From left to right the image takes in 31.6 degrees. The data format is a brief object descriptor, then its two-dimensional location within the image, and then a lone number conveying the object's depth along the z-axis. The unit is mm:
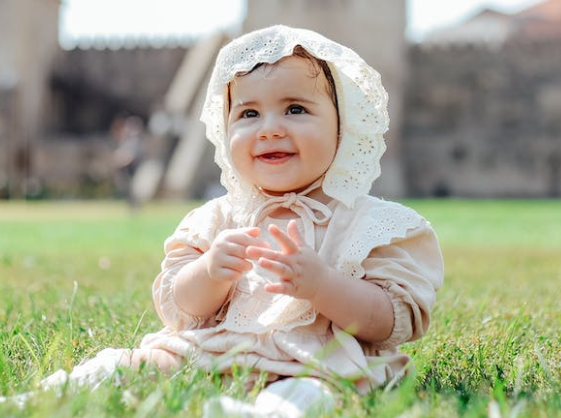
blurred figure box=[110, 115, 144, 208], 16906
